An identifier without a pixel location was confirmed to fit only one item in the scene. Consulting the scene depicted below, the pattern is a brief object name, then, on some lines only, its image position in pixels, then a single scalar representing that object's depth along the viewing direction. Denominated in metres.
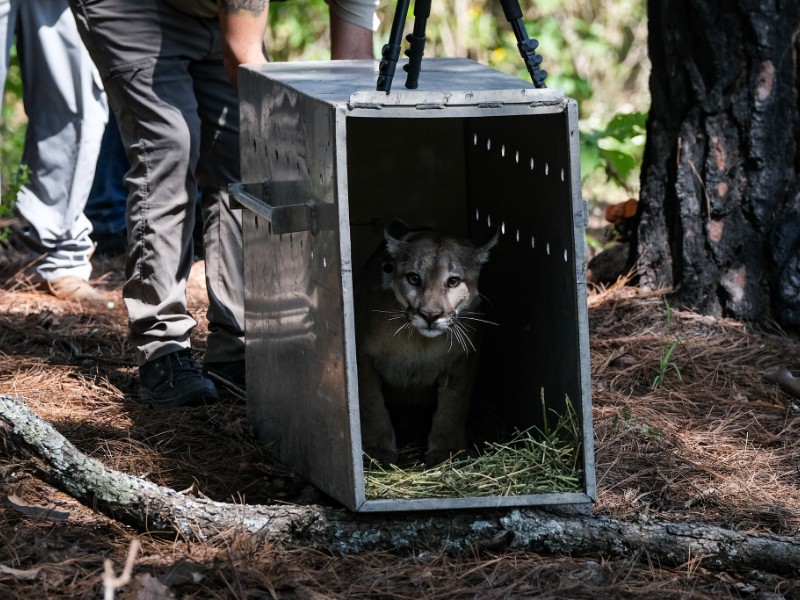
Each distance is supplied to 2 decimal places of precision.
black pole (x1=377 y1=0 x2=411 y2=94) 7.01
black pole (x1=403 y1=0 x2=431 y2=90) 7.13
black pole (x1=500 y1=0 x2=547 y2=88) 7.34
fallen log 7.24
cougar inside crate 9.02
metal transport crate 7.14
